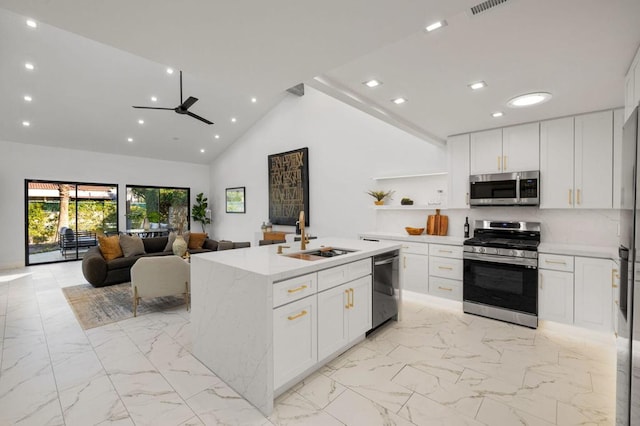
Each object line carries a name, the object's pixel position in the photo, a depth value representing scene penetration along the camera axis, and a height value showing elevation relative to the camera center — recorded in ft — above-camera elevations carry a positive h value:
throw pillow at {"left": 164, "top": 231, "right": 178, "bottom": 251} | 20.97 -2.31
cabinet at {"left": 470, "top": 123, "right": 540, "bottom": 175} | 12.00 +2.68
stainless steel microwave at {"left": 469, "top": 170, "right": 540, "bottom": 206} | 11.92 +0.98
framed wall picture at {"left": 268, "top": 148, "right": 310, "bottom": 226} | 22.75 +2.06
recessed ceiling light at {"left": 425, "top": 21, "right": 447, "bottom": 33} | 5.36 +3.49
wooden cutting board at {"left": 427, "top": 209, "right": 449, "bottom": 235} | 15.20 -0.63
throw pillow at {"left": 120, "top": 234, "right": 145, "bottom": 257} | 18.69 -2.27
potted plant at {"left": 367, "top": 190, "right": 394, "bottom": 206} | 17.51 +0.98
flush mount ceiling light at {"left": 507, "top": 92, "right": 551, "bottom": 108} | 8.88 +3.53
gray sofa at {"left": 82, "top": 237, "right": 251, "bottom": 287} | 16.55 -3.25
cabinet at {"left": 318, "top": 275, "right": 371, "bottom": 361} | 8.04 -3.08
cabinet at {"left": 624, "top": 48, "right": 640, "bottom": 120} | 6.23 +2.92
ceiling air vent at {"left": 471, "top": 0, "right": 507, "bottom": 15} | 4.92 +3.53
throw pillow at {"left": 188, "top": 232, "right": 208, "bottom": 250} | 22.27 -2.31
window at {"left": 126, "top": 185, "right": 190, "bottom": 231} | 28.12 +0.27
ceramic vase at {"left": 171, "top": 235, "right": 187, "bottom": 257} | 18.88 -2.34
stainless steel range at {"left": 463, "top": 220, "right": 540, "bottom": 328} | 11.03 -2.45
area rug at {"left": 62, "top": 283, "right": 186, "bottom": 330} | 12.36 -4.48
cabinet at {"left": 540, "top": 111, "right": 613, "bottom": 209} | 10.60 +1.93
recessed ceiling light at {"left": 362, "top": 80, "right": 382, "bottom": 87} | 7.91 +3.50
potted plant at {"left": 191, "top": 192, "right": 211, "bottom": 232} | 31.55 -0.03
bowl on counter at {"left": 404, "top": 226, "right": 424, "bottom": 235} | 15.12 -0.99
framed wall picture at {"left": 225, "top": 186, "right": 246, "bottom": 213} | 28.81 +1.12
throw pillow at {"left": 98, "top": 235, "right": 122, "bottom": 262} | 17.89 -2.30
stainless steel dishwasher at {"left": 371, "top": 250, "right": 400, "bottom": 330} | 10.22 -2.80
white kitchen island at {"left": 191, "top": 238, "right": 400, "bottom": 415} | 6.66 -2.69
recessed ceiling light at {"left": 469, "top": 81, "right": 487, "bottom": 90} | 8.06 +3.54
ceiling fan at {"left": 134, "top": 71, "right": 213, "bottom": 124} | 15.90 +5.75
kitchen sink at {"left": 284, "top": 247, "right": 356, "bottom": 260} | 9.19 -1.40
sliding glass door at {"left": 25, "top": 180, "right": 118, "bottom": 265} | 23.12 -0.60
